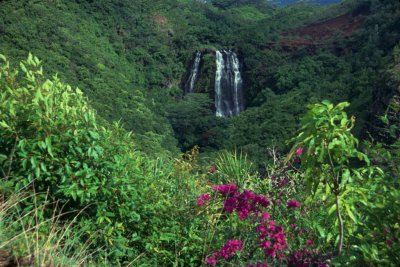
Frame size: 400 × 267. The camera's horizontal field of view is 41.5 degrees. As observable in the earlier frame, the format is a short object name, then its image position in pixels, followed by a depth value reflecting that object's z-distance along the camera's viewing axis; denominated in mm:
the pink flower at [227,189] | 3824
